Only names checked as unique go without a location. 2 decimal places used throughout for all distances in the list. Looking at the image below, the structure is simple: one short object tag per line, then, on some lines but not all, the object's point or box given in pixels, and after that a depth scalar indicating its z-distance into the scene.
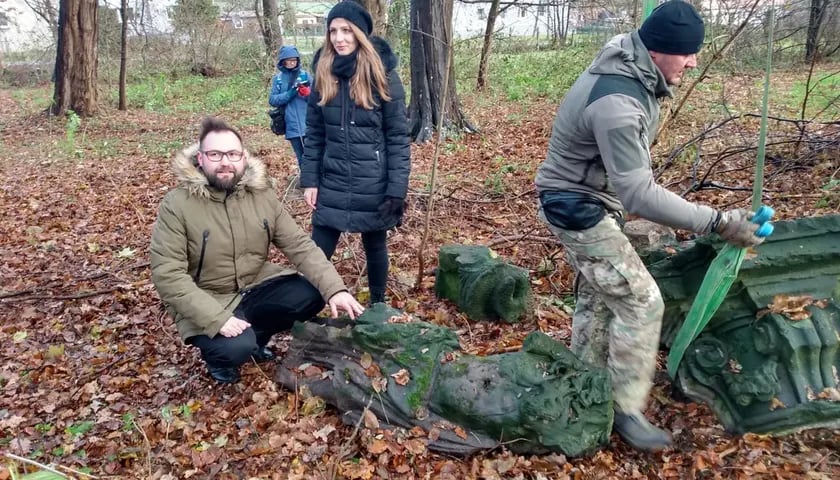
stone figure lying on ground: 2.75
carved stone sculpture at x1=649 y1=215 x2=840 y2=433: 2.72
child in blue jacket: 6.64
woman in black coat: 3.67
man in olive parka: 3.25
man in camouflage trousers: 2.46
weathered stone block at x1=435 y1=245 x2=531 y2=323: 4.11
